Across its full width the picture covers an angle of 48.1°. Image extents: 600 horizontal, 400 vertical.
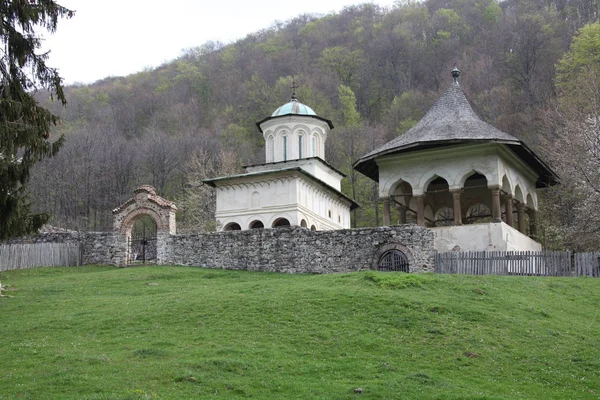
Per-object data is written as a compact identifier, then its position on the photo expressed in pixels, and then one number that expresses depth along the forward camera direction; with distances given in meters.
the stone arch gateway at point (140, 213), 29.53
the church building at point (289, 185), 33.44
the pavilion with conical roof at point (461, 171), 25.28
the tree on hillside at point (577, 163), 27.66
